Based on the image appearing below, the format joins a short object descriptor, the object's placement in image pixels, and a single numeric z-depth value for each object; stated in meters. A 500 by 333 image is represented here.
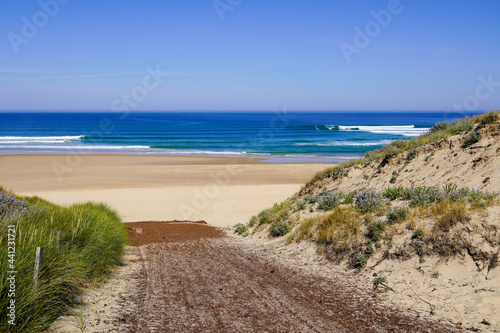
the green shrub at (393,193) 9.59
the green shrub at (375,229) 7.84
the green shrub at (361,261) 7.49
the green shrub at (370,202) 9.00
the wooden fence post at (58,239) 6.04
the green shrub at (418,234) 7.22
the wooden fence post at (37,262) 4.88
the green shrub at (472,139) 11.35
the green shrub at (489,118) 11.54
